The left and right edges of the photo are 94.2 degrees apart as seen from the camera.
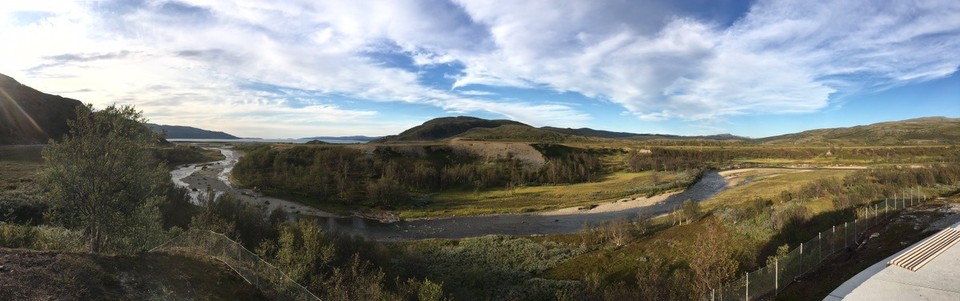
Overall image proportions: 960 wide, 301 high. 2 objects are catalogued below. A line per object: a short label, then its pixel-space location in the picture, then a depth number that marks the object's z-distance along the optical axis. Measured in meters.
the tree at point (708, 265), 19.02
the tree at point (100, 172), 17.50
